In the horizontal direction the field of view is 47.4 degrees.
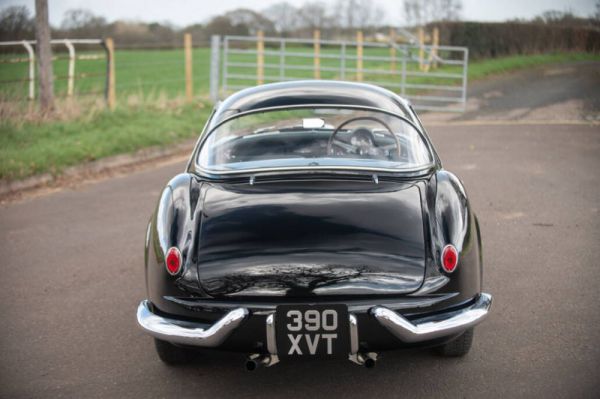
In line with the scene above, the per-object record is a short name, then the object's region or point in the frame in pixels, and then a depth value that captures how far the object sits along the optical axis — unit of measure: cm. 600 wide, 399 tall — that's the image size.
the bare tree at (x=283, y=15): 5550
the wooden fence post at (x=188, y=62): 1608
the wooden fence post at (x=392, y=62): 2454
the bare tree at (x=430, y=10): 3045
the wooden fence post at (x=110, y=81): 1409
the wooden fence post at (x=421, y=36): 2807
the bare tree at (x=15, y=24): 1451
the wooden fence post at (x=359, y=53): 1942
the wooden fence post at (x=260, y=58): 1777
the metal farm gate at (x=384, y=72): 1658
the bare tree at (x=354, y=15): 5049
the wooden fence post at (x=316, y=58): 1872
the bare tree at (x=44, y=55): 1227
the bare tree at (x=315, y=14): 5497
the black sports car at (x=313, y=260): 308
